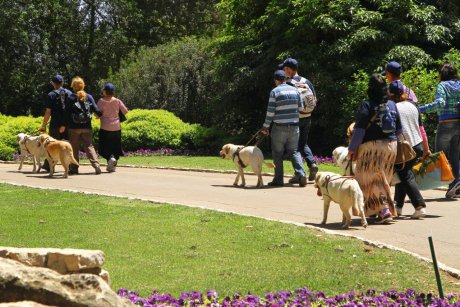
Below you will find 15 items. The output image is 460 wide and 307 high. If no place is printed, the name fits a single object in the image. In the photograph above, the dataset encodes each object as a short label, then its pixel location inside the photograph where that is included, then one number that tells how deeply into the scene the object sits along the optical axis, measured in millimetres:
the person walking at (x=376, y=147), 10797
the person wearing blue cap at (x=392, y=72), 11430
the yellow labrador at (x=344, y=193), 10375
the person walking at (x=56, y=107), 18188
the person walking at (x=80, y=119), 18109
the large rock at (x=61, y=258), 5906
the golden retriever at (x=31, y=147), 18406
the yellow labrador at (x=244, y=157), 15133
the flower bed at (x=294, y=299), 6793
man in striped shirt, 15109
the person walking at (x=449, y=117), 13430
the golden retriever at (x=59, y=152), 17312
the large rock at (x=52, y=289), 4938
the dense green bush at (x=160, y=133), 27000
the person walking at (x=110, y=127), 18891
